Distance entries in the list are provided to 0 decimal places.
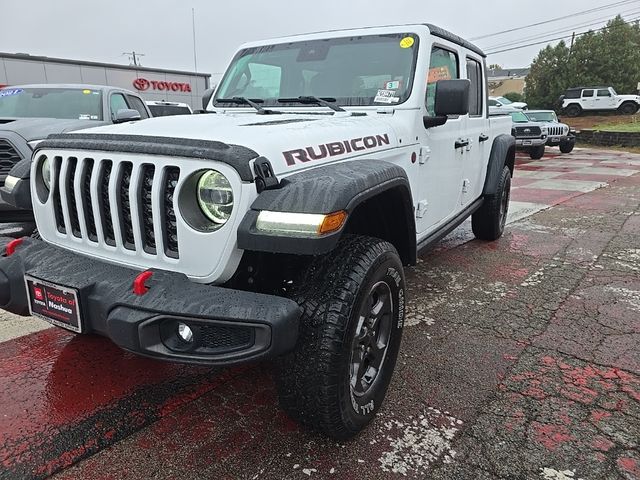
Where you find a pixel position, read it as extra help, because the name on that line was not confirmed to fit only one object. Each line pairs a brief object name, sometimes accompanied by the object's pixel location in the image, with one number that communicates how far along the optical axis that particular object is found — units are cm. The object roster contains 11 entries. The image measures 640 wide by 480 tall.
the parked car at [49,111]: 535
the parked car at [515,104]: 2575
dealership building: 1538
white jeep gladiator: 176
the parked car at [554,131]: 1916
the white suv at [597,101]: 3216
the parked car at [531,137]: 1761
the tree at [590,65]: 4197
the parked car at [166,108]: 1295
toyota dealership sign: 1972
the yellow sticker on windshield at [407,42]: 327
